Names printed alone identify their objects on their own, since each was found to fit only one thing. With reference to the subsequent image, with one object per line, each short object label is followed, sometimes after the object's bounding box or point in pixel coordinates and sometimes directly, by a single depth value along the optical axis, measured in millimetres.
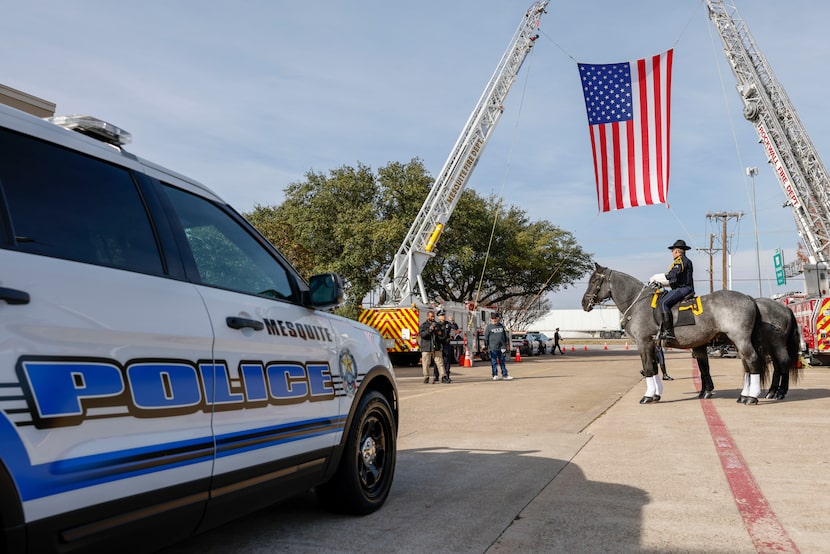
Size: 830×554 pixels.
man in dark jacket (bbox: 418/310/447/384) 17406
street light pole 50062
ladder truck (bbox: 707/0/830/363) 35375
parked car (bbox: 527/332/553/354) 45812
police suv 2148
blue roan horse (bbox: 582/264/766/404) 10969
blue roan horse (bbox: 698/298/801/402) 11672
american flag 17016
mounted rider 11180
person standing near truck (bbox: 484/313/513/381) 18234
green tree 35156
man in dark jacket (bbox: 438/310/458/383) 17969
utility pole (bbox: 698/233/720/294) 63250
